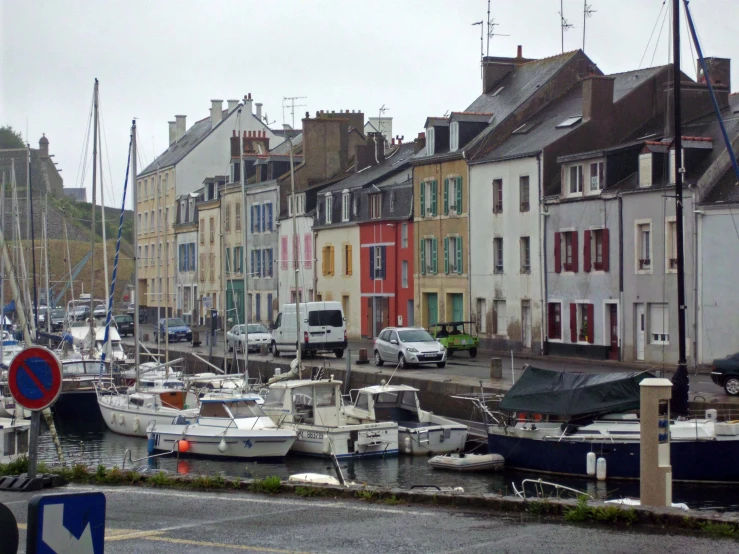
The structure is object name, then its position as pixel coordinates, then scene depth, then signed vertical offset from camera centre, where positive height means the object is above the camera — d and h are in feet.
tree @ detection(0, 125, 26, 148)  483.92 +75.84
